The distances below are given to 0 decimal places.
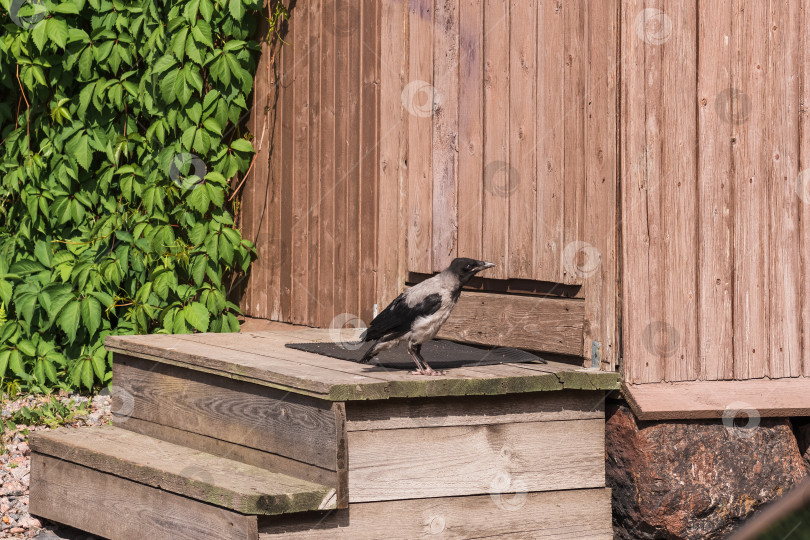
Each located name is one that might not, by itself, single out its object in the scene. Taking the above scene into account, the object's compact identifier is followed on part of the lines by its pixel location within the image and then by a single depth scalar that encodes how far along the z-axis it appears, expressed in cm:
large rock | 776
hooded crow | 780
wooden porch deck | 704
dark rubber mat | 856
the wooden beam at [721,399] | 769
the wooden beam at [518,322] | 841
